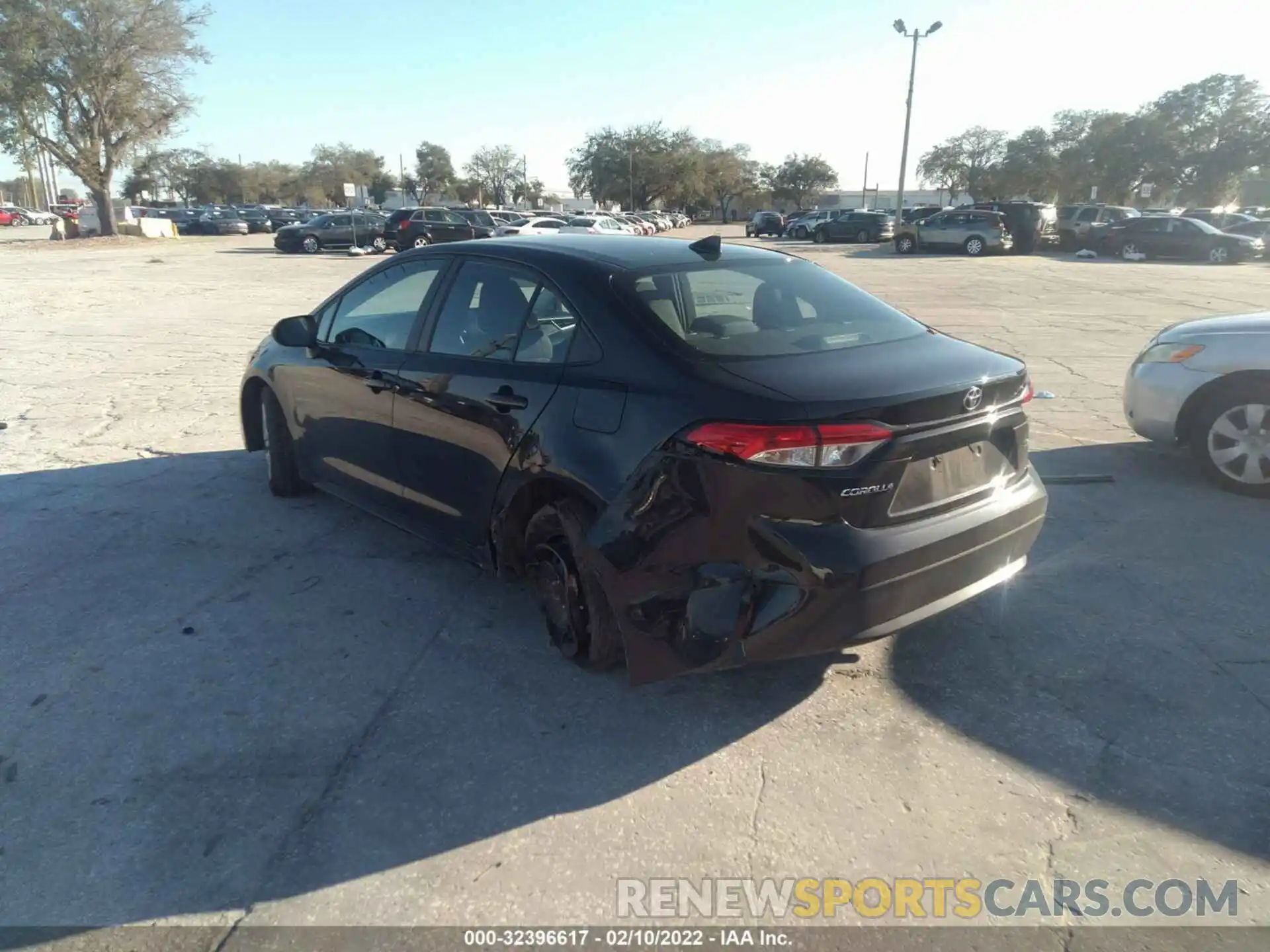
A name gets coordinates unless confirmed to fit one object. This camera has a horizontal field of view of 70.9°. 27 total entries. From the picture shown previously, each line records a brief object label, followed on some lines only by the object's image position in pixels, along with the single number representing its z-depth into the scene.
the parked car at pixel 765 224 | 52.66
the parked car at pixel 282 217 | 55.78
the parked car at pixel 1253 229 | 31.00
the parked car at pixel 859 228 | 43.94
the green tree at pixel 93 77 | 36.56
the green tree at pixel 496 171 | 101.81
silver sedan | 5.36
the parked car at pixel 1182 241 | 30.00
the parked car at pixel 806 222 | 47.25
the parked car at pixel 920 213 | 38.41
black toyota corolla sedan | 2.80
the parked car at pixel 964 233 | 33.97
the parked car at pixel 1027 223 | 34.72
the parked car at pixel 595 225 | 34.03
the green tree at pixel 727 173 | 94.12
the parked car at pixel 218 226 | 51.78
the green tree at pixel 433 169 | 104.19
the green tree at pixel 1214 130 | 59.22
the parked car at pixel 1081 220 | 34.81
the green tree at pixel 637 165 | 86.25
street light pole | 43.72
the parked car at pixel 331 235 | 34.56
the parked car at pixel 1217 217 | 33.37
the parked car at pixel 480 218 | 33.75
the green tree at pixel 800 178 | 100.62
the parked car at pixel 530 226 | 30.49
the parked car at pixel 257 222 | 55.25
